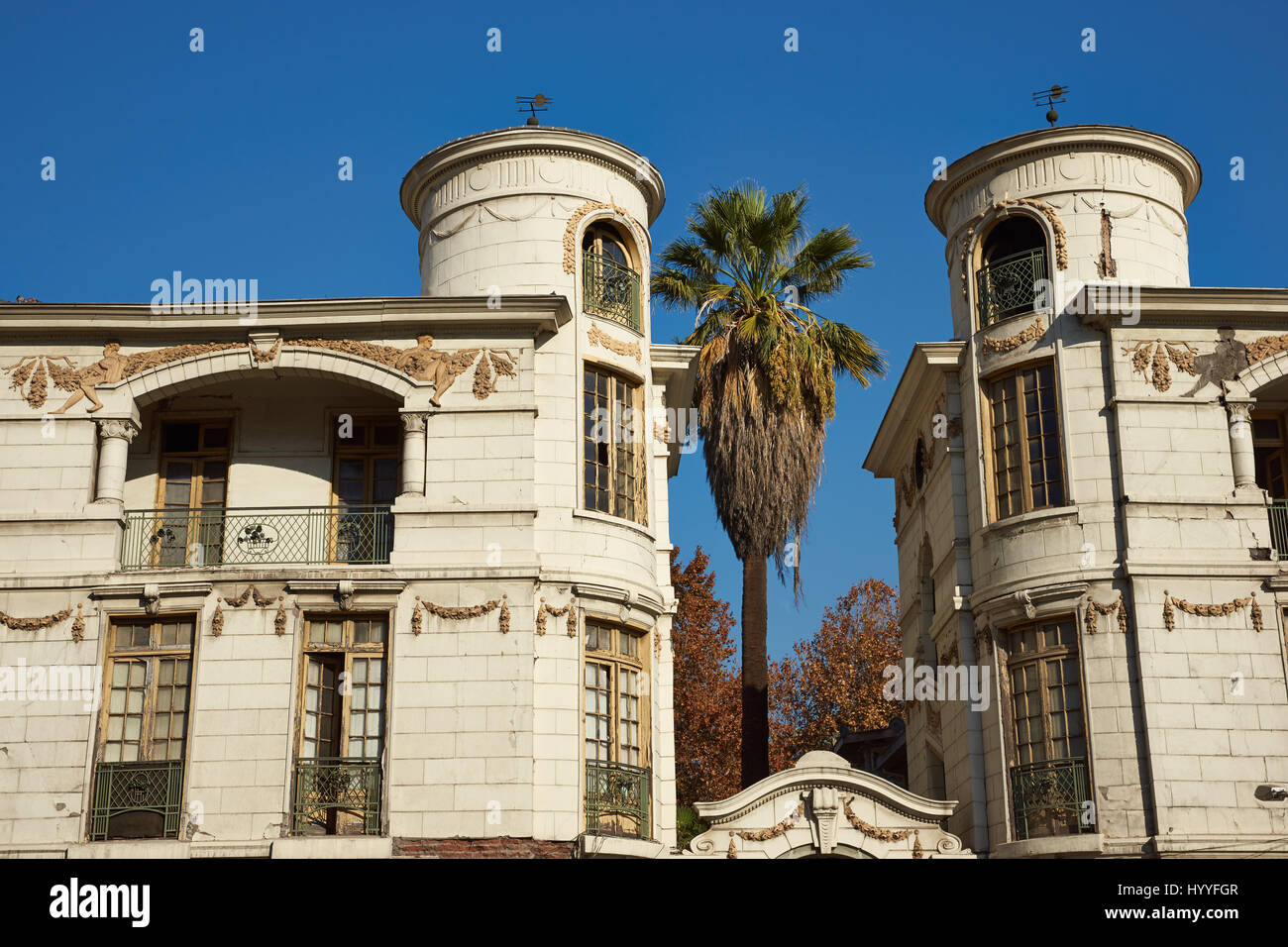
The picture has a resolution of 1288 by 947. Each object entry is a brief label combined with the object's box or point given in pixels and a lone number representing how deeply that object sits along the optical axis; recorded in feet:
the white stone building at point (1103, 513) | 74.28
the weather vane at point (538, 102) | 87.81
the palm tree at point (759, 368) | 90.07
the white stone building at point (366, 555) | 71.20
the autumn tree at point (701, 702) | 136.46
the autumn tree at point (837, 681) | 157.89
